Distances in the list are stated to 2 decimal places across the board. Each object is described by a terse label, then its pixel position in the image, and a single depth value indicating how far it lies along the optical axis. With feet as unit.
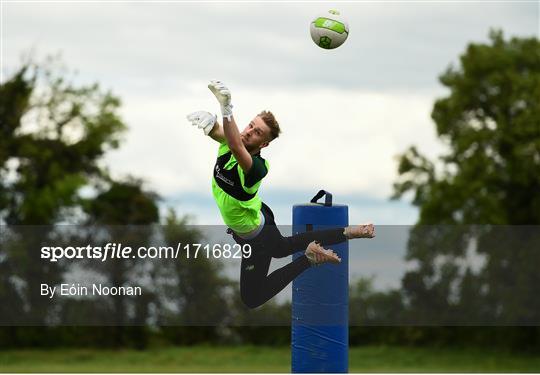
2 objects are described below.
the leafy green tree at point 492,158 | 103.03
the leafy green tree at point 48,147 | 111.34
